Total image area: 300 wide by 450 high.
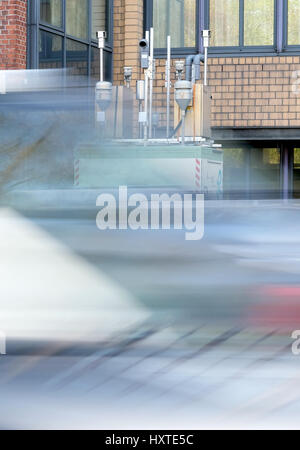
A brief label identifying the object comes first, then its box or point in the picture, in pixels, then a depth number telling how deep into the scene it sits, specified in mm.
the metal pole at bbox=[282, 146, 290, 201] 16984
